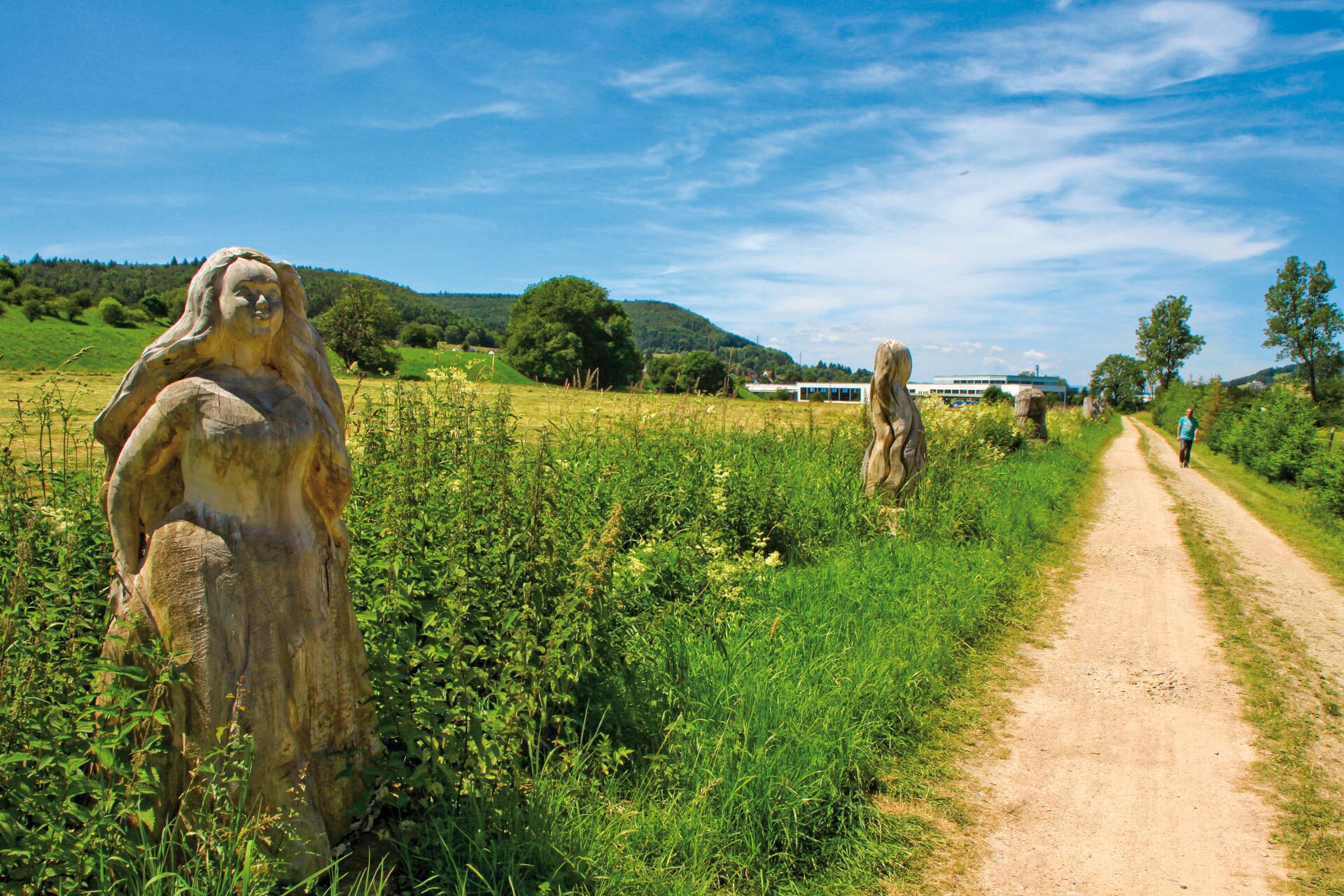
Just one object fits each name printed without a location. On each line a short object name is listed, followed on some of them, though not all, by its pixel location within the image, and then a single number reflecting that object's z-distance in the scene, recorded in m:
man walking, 20.62
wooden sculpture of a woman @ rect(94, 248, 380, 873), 2.29
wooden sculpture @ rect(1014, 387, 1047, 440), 20.89
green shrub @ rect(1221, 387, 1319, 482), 17.08
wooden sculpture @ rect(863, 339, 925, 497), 9.23
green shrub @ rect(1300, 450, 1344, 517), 12.70
